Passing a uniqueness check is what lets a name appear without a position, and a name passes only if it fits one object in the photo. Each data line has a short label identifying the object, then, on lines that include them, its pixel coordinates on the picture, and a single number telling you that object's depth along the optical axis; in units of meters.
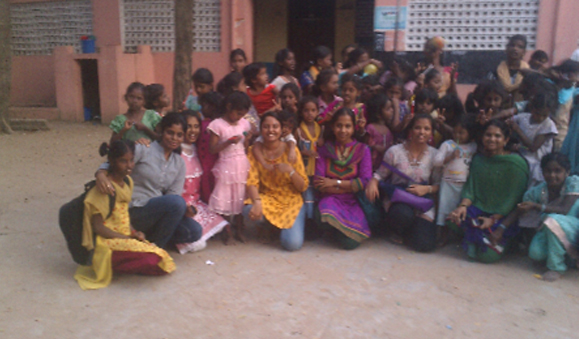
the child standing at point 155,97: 4.20
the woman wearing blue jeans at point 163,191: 3.50
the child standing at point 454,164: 3.90
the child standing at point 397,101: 4.36
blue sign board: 8.10
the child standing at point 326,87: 4.36
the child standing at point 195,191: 3.78
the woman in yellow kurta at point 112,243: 3.10
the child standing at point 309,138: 4.09
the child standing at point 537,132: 3.80
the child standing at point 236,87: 4.26
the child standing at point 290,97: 4.23
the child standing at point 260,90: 4.45
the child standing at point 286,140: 3.89
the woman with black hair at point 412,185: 3.85
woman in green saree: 3.60
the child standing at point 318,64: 5.01
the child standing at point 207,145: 4.07
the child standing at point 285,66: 4.85
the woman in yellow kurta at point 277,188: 3.82
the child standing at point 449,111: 4.20
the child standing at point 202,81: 4.30
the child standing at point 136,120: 3.80
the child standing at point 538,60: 5.18
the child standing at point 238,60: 5.00
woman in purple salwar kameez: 3.86
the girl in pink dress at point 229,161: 3.91
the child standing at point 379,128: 4.25
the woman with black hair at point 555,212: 3.33
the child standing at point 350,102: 4.23
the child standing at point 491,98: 4.10
